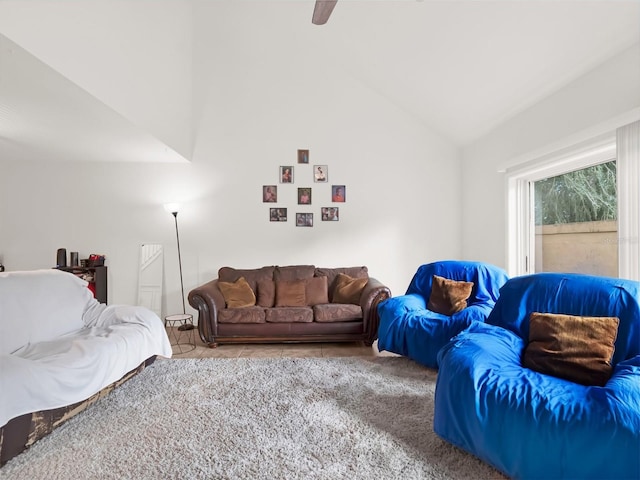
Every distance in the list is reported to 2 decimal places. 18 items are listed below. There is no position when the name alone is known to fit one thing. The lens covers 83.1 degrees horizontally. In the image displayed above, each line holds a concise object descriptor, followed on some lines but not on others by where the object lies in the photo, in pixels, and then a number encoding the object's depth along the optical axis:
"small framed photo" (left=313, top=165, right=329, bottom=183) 5.16
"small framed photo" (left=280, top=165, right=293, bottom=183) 5.14
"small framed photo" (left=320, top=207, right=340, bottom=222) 5.15
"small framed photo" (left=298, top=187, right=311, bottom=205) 5.14
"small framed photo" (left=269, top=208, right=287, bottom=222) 5.13
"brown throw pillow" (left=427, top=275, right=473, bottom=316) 3.30
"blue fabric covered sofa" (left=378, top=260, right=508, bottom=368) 2.96
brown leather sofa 3.89
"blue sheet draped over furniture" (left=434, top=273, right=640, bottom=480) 1.46
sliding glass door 3.00
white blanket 1.79
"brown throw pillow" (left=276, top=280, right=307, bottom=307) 4.33
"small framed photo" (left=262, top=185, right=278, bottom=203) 5.13
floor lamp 4.82
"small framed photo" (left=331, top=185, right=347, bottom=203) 5.16
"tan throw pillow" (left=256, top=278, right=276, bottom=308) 4.39
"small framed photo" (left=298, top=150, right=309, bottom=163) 5.15
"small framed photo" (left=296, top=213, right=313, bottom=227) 5.14
